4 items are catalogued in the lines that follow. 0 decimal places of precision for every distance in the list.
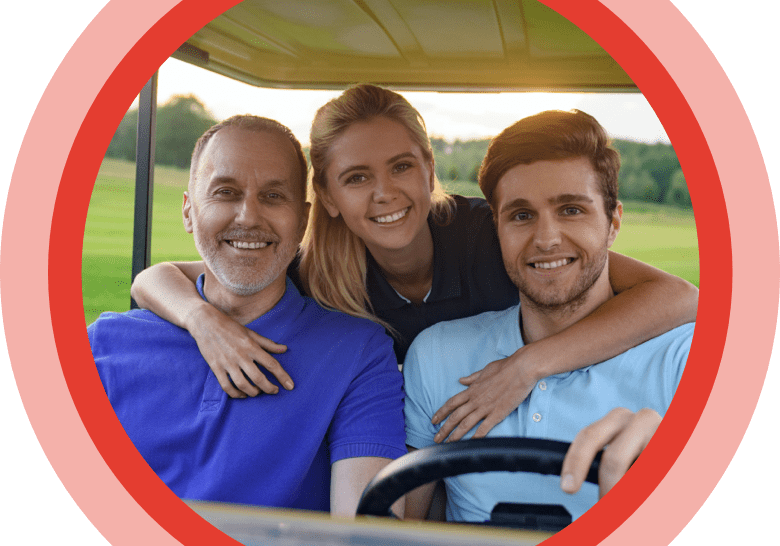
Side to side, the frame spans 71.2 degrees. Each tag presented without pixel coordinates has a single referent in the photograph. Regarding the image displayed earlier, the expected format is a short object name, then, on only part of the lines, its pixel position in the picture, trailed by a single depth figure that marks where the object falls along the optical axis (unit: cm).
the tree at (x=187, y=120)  1206
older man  147
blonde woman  148
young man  142
